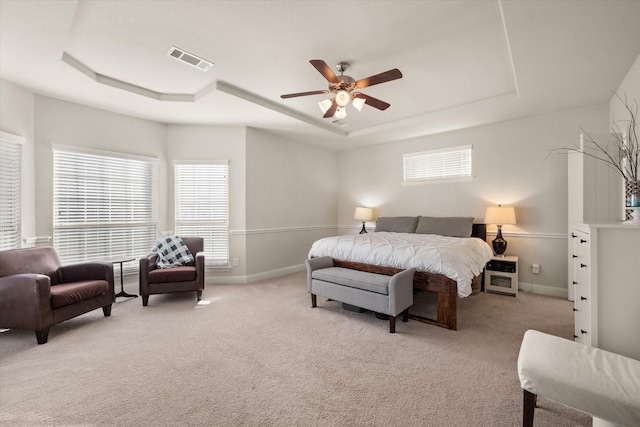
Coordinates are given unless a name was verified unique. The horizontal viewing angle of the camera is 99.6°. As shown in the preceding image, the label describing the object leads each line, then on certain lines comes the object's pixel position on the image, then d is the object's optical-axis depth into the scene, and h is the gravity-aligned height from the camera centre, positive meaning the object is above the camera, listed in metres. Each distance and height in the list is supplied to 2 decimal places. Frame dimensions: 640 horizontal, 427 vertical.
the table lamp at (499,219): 4.10 -0.10
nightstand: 3.99 -0.95
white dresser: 1.62 -0.47
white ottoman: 1.17 -0.79
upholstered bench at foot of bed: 2.79 -0.86
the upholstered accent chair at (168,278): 3.61 -0.89
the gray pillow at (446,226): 4.38 -0.23
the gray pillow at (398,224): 5.00 -0.22
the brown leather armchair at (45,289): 2.54 -0.80
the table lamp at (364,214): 5.76 -0.03
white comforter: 2.91 -0.50
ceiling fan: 2.40 +1.22
